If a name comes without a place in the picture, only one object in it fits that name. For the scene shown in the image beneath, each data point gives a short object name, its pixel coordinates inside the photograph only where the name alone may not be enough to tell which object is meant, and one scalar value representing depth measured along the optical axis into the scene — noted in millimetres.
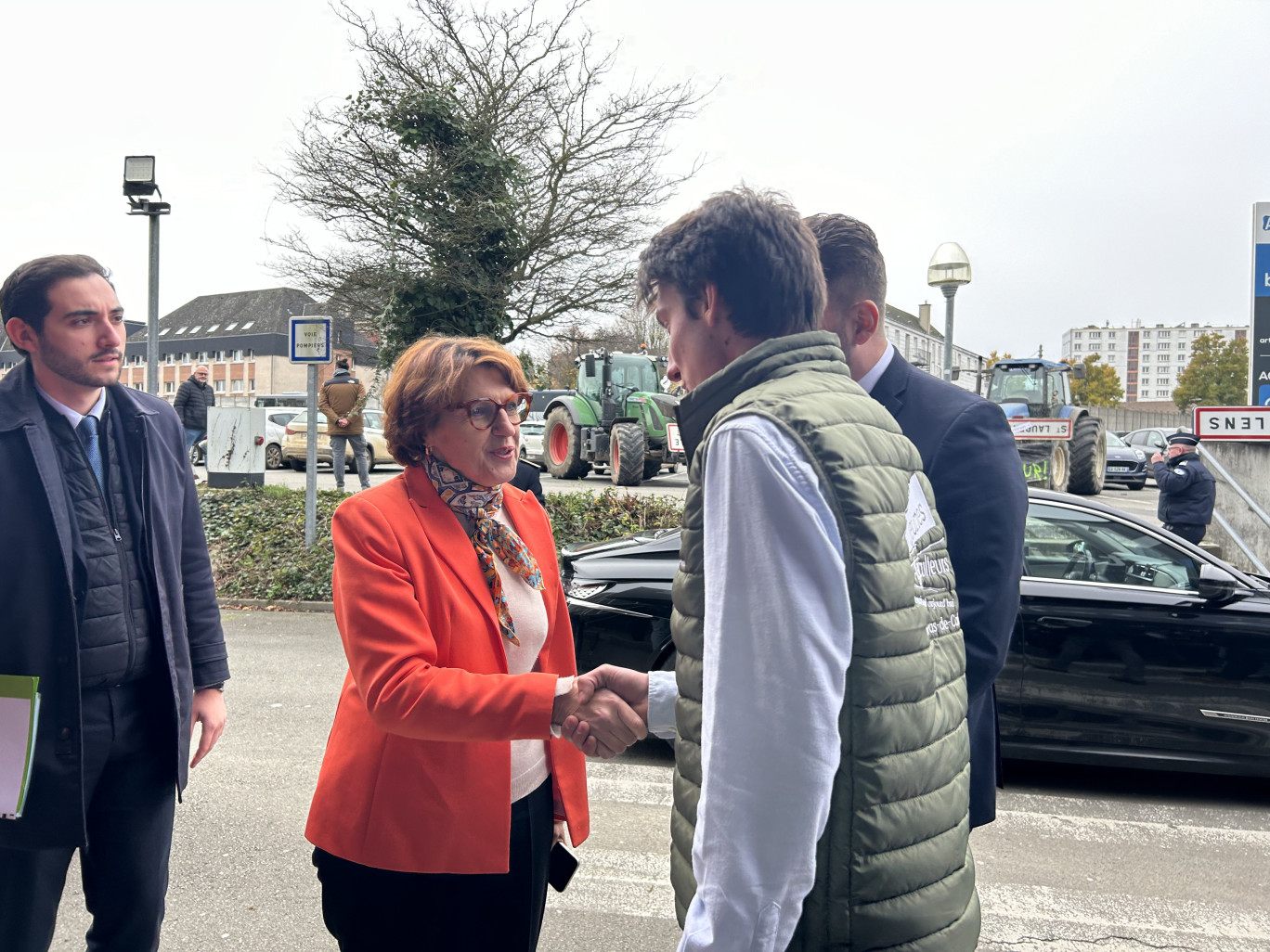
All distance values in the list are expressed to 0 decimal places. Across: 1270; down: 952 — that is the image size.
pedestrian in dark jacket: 16125
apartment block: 174875
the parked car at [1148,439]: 32250
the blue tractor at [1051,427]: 21109
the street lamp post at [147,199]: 10180
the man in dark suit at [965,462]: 2125
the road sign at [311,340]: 10094
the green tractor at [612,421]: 19500
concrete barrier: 11391
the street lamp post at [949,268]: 11492
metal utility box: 13656
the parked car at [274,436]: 25406
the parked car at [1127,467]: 27406
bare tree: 13562
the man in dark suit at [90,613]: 2279
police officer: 10922
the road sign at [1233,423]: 10344
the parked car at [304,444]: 24594
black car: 4895
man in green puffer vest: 1265
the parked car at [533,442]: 26828
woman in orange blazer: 1854
